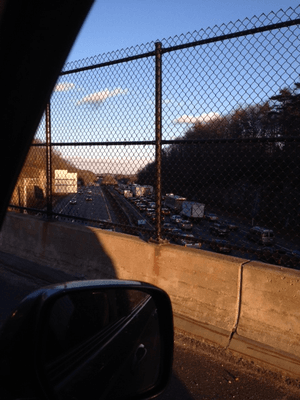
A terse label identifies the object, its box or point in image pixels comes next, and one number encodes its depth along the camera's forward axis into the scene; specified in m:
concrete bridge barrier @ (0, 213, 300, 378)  3.62
